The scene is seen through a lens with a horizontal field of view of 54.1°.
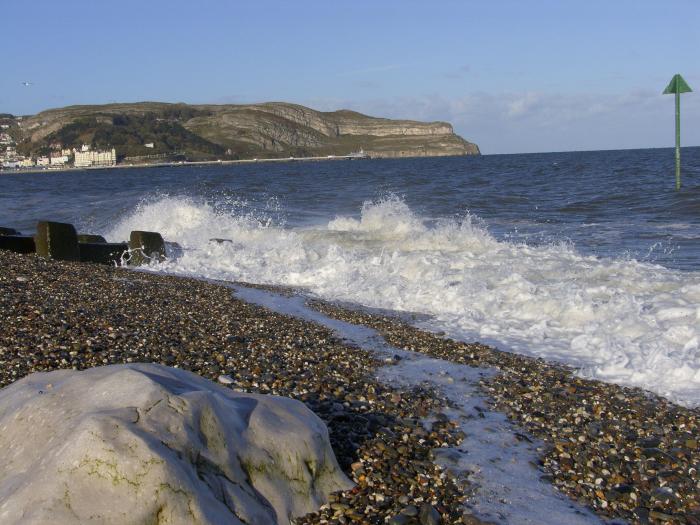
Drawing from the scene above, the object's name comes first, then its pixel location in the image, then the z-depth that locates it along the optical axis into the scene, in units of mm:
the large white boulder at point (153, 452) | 2832
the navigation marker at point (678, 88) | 22500
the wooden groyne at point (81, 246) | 12203
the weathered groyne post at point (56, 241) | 12148
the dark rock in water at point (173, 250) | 15366
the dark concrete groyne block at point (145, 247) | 14031
